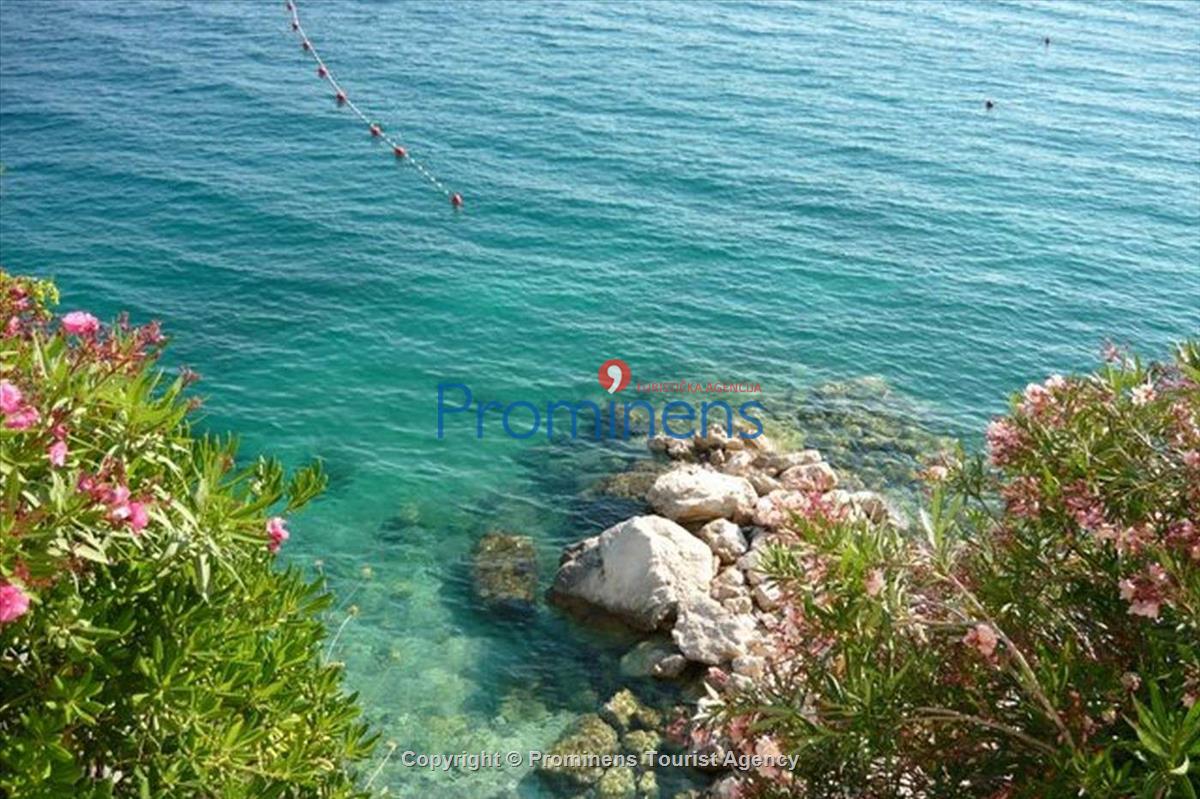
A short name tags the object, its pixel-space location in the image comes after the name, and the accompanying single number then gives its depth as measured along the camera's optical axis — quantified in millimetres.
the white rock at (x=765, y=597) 16922
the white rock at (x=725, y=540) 18375
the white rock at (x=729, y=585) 17125
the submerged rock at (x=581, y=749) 14164
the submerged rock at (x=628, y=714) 14984
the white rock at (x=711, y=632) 15656
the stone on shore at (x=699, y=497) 19094
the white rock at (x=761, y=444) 21938
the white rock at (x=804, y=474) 19455
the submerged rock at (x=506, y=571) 17844
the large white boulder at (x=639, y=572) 16844
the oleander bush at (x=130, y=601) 6023
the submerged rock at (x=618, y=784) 13797
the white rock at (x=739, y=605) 16766
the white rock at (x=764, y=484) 20172
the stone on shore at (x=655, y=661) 15812
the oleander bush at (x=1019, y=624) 7652
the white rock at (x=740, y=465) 20733
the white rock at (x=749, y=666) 14864
